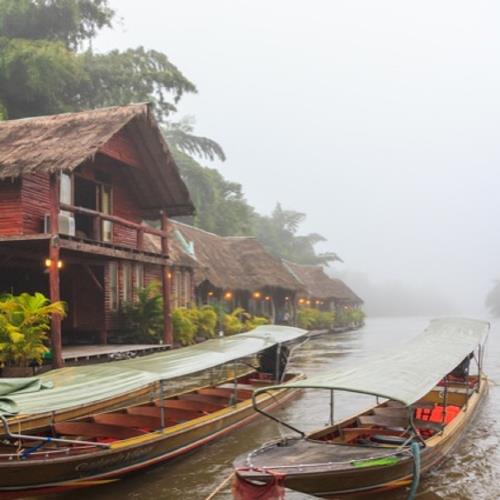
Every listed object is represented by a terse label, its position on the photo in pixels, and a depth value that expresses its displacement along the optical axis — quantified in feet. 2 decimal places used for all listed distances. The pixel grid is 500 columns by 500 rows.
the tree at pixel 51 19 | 113.50
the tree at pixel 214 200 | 155.43
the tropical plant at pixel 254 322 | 92.45
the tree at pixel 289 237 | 244.63
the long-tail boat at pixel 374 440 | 20.23
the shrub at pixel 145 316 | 65.21
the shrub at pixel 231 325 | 86.89
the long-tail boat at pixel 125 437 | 21.24
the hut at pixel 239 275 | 98.43
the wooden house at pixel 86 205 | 46.68
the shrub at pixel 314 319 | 125.49
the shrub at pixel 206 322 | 76.84
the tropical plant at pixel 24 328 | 42.52
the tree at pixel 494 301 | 313.71
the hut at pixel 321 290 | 154.51
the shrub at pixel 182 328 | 68.28
